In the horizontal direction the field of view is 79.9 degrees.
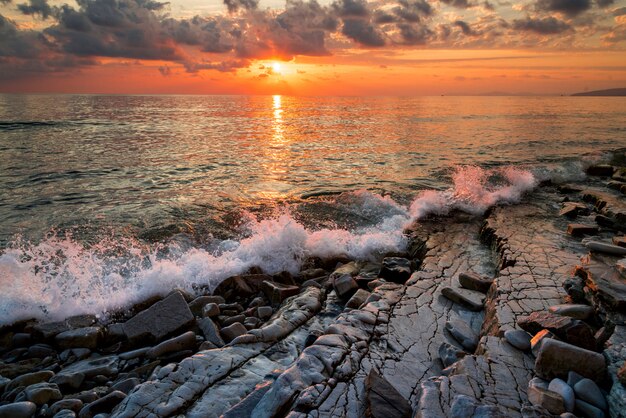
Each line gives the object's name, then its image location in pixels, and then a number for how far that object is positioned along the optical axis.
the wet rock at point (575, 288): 4.29
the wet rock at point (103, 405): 3.48
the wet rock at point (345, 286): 5.59
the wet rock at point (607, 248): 5.28
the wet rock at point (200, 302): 5.55
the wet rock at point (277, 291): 5.83
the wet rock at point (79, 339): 4.84
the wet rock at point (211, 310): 5.25
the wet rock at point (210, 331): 4.68
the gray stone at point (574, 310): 3.84
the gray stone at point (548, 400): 2.72
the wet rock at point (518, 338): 3.62
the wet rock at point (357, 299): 5.21
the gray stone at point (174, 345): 4.51
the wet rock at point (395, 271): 6.03
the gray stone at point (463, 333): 4.05
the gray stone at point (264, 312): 5.39
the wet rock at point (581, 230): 7.02
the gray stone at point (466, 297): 4.89
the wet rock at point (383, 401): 2.77
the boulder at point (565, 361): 3.03
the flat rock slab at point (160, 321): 4.86
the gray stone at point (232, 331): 4.79
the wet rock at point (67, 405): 3.57
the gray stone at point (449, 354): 3.64
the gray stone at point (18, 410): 3.43
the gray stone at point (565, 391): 2.76
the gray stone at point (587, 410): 2.73
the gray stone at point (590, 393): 2.81
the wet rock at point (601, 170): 14.42
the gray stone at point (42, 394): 3.70
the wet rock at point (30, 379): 4.01
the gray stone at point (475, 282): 5.29
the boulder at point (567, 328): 3.29
